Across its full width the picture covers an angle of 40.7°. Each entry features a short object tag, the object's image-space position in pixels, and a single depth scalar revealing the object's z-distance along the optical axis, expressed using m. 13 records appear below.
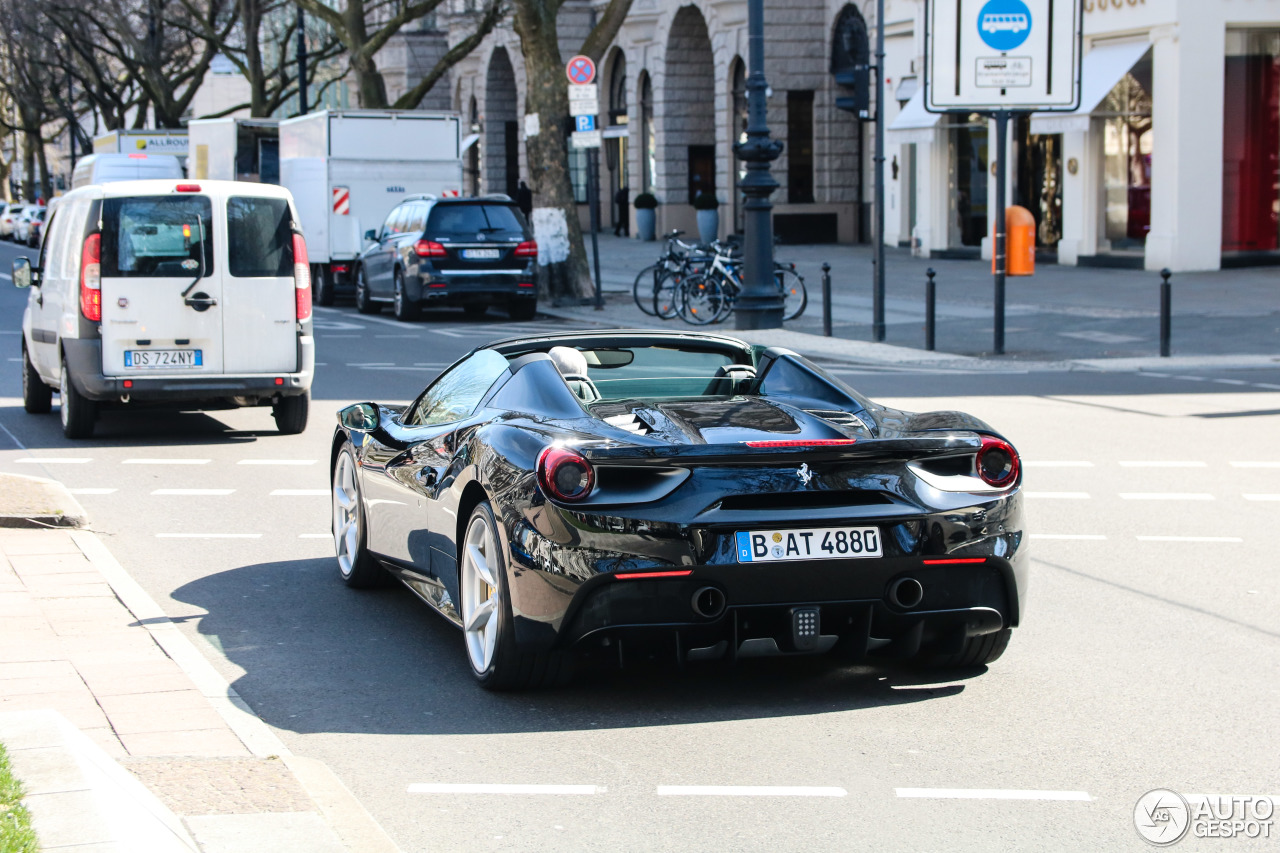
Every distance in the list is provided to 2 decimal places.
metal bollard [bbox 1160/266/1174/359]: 18.14
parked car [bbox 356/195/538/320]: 24.48
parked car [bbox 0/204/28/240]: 69.08
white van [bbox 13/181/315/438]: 12.44
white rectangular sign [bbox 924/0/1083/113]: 19.64
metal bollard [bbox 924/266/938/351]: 19.30
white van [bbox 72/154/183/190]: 40.72
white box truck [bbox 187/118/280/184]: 34.28
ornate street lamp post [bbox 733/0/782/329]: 22.09
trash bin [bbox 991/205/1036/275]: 19.25
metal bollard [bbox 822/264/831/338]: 20.86
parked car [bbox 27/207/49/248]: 60.13
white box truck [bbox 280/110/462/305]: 28.30
